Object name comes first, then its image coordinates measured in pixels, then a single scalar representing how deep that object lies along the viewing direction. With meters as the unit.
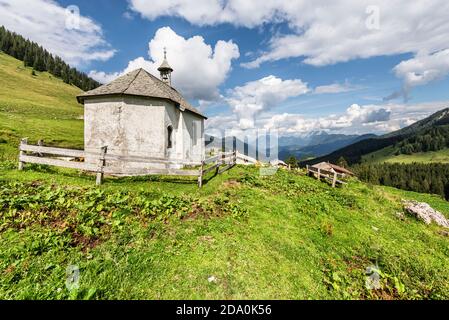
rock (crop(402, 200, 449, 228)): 14.34
